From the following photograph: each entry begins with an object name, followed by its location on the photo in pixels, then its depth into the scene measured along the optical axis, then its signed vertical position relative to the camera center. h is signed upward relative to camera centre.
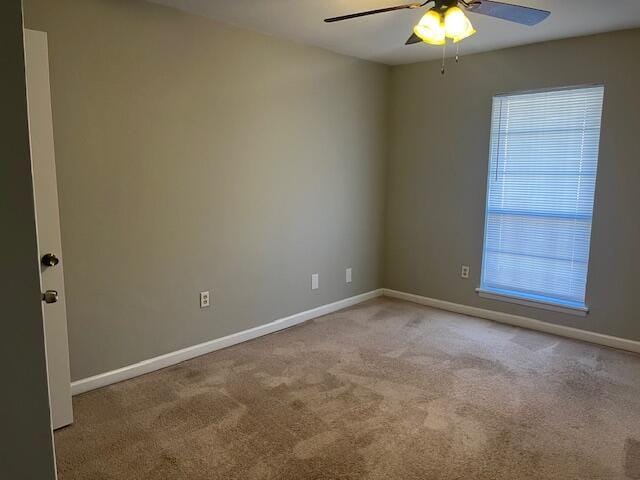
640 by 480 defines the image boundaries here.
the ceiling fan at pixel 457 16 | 2.25 +0.80
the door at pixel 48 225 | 2.19 -0.25
